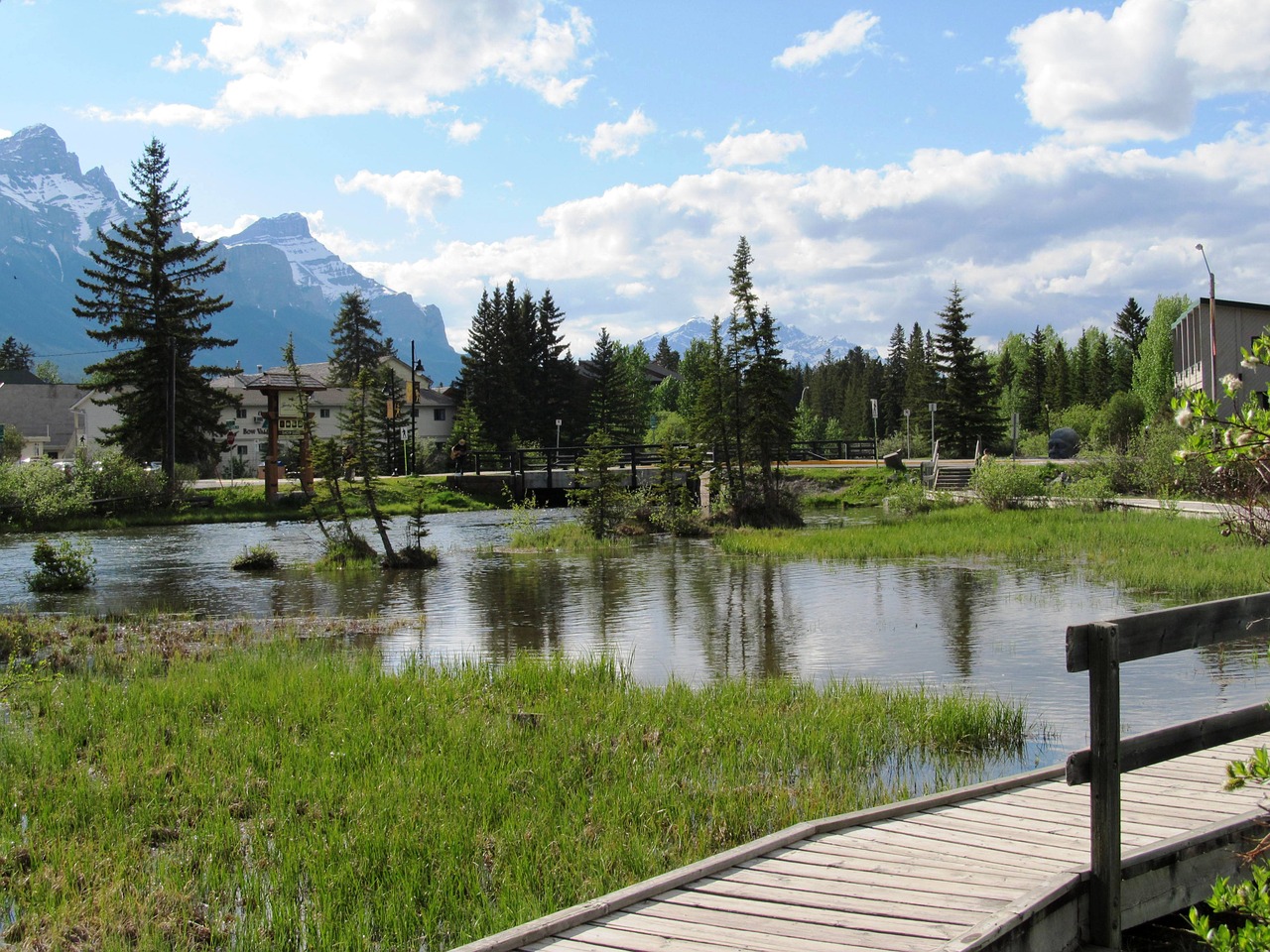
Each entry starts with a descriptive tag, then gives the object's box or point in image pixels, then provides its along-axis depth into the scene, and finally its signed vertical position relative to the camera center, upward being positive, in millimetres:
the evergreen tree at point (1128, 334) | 101875 +13493
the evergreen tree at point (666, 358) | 178988 +18914
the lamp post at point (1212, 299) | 34278 +5399
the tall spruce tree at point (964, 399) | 65938 +4067
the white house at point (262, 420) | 87125 +4921
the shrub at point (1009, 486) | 34281 -798
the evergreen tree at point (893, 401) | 113488 +6903
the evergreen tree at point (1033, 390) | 97125 +6792
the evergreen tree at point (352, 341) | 93762 +11879
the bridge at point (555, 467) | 52562 +44
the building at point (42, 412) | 101562 +6354
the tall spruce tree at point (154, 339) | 53719 +7099
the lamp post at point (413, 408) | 59950 +3821
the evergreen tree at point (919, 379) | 82062 +7416
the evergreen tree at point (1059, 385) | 92938 +6914
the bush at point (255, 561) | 27031 -2321
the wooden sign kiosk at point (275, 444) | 41281 +1172
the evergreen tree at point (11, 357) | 139375 +16330
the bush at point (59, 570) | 23141 -2120
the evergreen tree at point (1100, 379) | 89938 +7121
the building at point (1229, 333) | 47312 +5902
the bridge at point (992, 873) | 4652 -2076
